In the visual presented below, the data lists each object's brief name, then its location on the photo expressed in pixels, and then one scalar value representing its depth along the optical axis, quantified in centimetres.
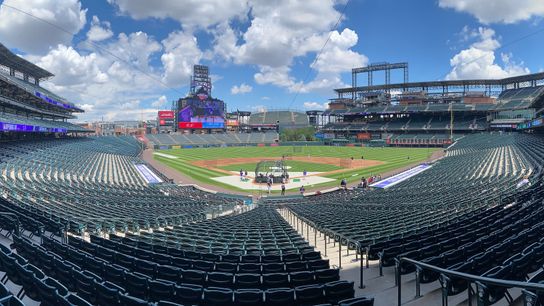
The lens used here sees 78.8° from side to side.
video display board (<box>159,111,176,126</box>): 15109
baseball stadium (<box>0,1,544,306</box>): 557
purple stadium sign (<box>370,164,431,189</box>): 3188
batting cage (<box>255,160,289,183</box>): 3791
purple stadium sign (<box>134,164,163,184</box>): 3341
